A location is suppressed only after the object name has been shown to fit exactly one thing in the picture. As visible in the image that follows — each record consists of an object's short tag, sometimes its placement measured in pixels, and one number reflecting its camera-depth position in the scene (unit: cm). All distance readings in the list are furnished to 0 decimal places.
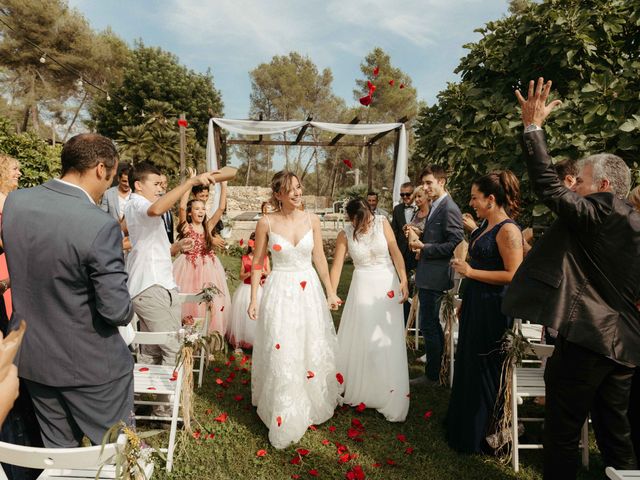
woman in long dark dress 342
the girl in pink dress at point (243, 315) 615
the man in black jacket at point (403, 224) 664
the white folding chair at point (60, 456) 169
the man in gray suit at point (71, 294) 211
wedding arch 1192
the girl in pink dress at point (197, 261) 574
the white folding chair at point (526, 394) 321
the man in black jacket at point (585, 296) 232
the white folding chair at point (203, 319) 439
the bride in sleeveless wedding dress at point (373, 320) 422
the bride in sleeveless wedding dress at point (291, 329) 373
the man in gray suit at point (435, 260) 478
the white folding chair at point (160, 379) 324
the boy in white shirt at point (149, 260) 373
